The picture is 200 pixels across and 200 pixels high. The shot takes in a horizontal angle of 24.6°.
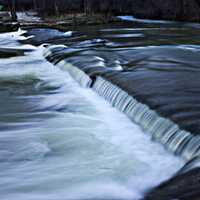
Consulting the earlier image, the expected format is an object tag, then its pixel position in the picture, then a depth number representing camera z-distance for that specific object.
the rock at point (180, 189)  4.05
